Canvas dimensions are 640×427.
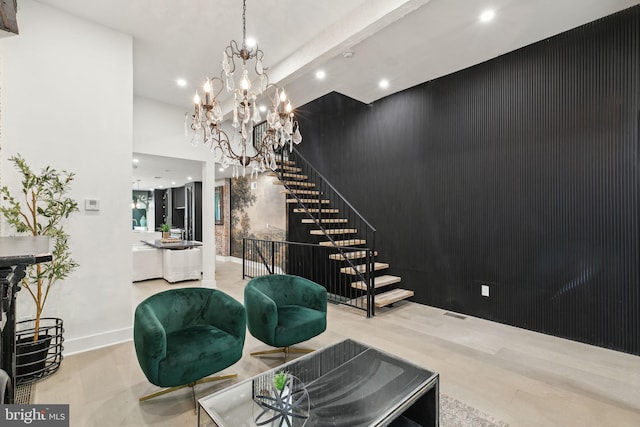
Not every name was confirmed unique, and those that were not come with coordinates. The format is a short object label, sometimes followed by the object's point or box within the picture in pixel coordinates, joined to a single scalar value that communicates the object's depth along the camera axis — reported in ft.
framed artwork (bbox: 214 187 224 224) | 30.94
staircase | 15.03
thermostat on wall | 10.30
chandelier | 8.09
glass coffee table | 4.97
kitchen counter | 20.77
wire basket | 8.14
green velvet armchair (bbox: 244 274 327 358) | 8.67
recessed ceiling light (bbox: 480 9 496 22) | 9.98
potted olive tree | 8.36
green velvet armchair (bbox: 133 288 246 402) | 6.53
